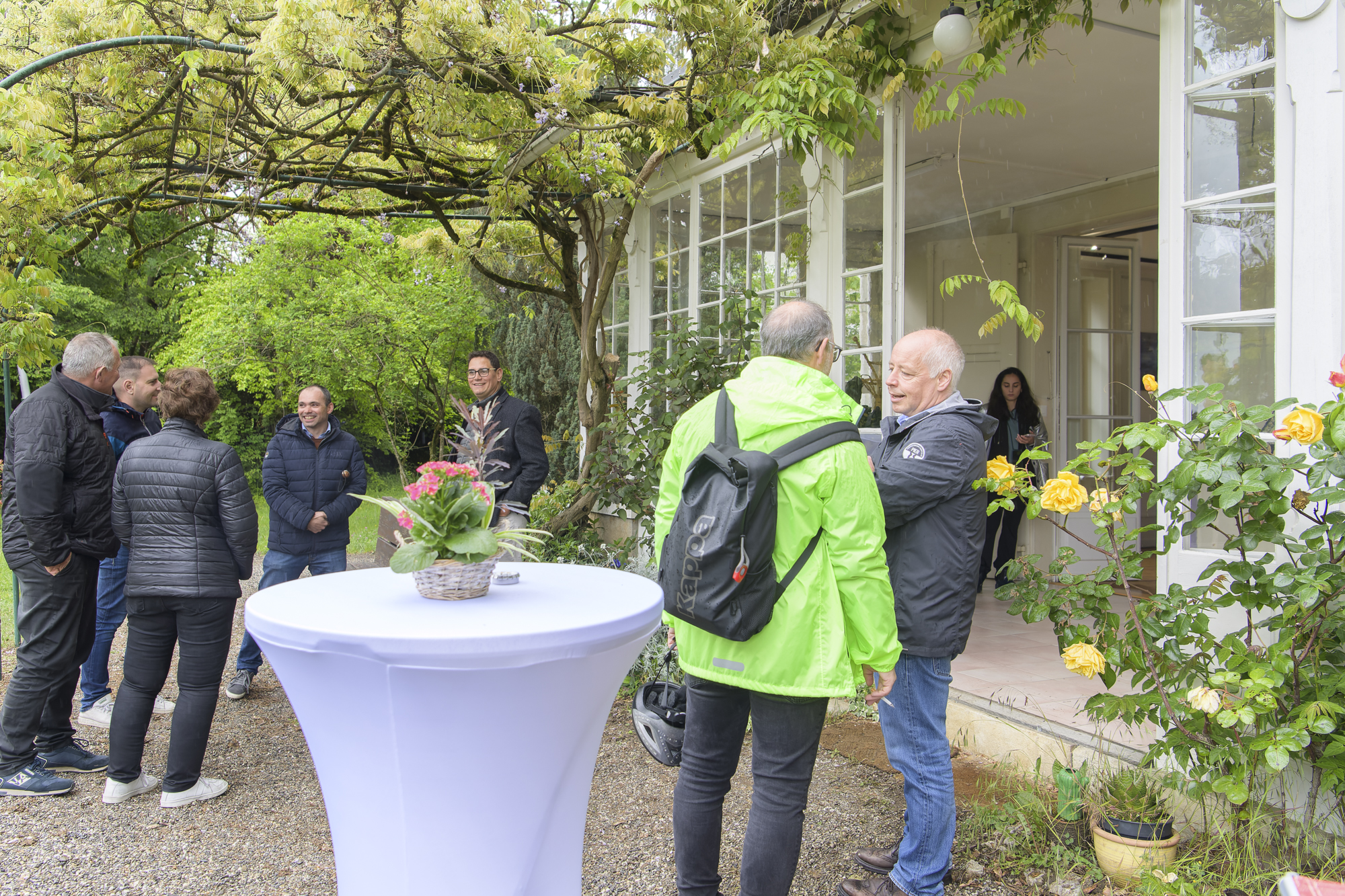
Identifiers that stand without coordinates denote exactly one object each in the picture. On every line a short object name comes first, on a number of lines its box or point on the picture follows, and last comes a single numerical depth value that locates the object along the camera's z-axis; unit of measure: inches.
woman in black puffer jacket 120.3
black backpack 73.7
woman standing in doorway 235.6
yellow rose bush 81.5
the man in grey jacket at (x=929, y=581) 89.3
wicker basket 73.5
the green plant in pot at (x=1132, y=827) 91.7
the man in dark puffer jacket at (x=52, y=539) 126.9
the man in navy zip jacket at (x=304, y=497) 175.0
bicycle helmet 93.4
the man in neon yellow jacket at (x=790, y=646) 75.9
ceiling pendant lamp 139.8
